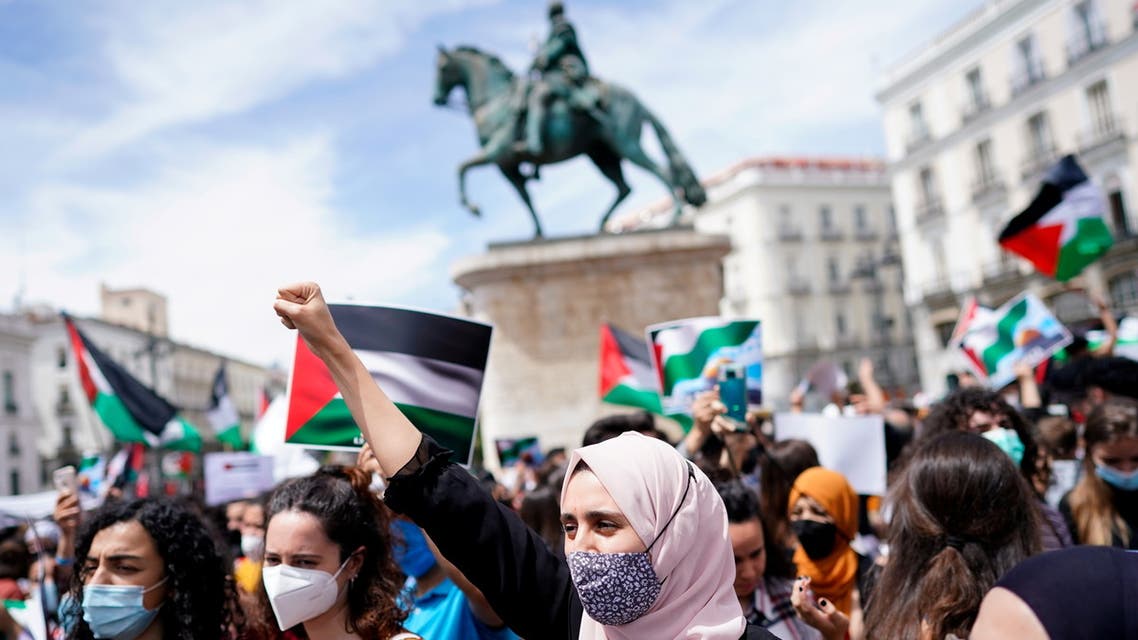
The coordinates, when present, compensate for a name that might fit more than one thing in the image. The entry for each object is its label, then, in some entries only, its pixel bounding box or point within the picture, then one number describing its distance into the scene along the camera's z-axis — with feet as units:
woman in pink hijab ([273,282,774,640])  6.34
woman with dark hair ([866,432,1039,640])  7.87
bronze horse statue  43.52
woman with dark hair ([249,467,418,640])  8.84
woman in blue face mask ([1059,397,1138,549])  12.24
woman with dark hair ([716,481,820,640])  10.15
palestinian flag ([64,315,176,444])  31.48
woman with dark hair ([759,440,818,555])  12.54
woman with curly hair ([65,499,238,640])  9.18
